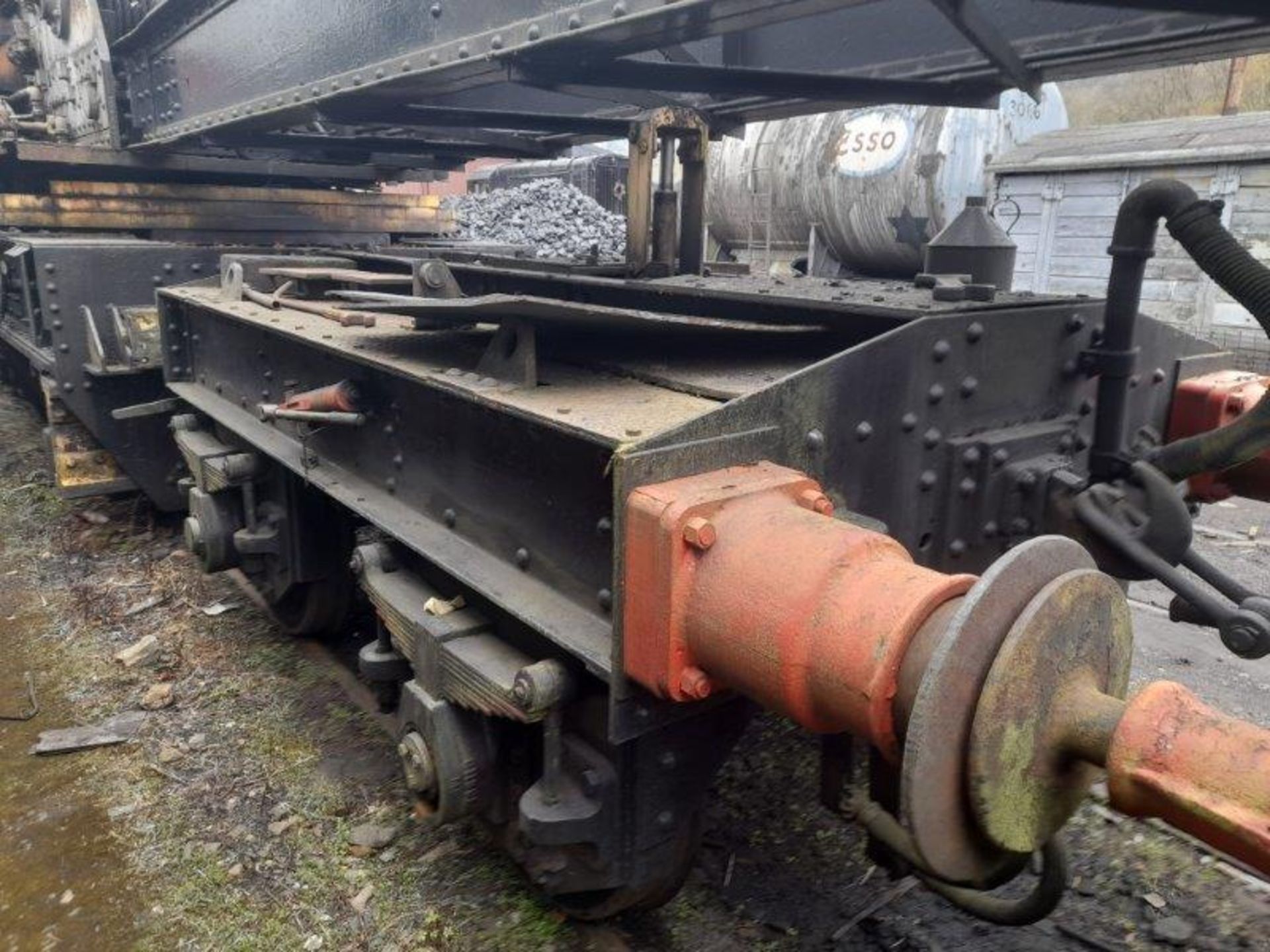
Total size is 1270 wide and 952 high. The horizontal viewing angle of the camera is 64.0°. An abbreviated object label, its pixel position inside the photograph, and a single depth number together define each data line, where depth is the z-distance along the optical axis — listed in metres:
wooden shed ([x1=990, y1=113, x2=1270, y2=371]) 11.22
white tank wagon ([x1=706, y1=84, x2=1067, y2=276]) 13.53
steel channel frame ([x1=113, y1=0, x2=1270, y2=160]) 2.28
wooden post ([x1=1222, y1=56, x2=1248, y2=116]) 15.55
